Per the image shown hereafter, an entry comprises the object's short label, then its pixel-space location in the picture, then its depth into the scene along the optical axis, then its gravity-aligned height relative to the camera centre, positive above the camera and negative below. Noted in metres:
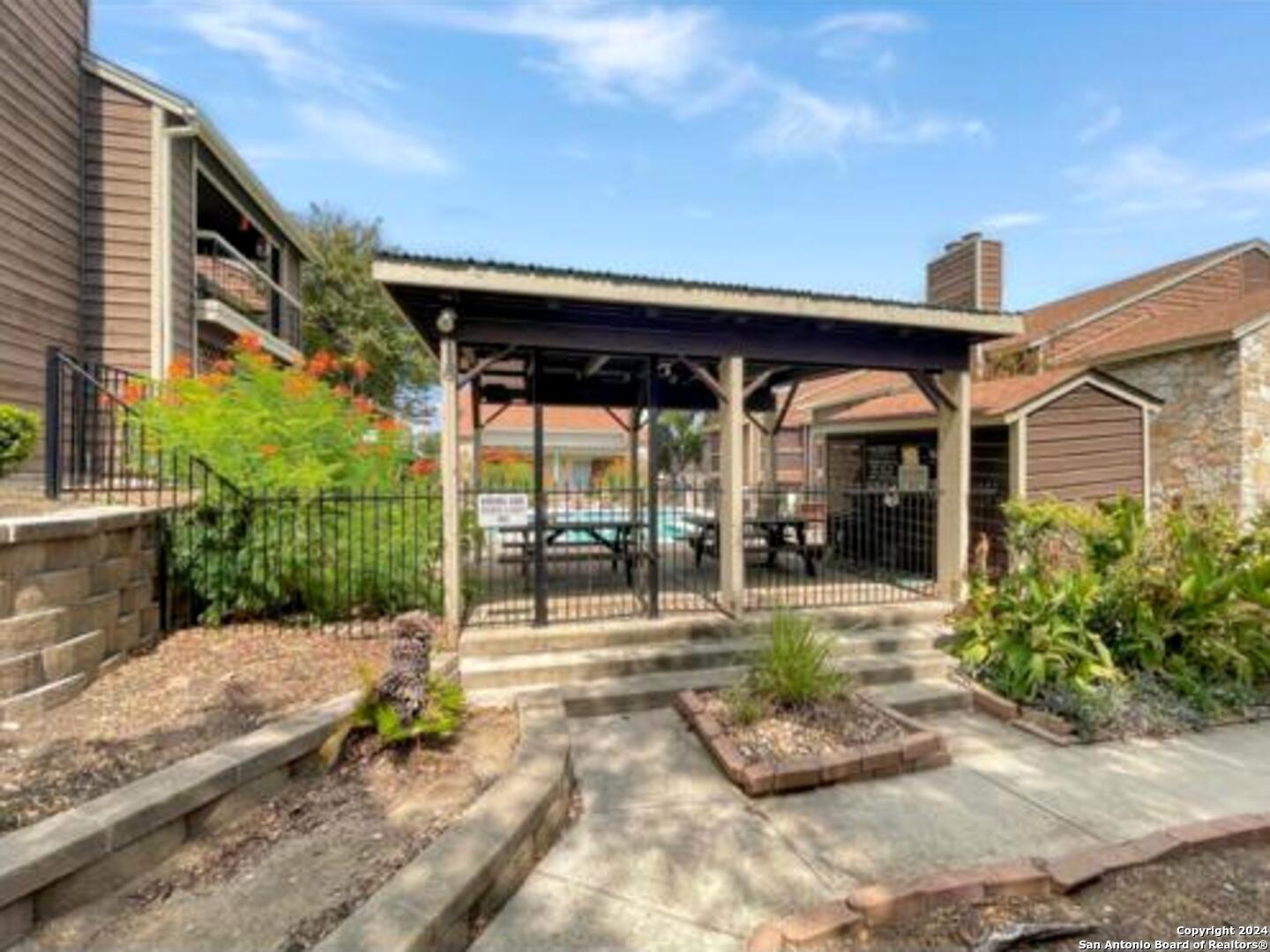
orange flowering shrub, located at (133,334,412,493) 5.46 +0.47
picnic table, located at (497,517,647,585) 7.31 -0.73
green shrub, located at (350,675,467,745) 3.49 -1.32
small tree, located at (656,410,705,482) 29.03 +1.73
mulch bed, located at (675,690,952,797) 3.67 -1.60
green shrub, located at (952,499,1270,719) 4.99 -1.08
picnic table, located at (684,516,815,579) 8.08 -0.71
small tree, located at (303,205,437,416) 21.39 +5.56
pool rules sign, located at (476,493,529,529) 5.56 -0.26
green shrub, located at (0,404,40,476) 5.41 +0.36
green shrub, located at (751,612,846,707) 4.27 -1.28
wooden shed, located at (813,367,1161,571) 7.36 +0.49
